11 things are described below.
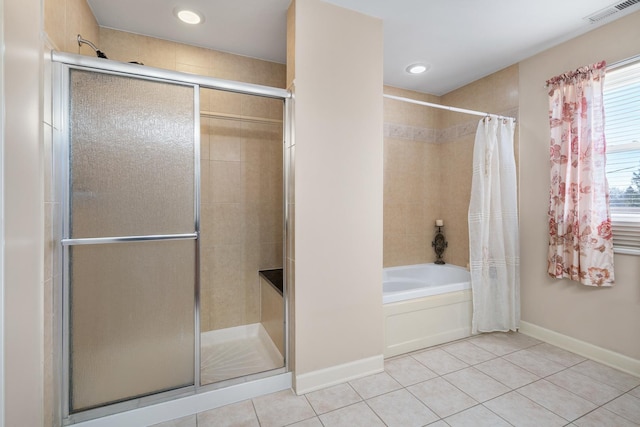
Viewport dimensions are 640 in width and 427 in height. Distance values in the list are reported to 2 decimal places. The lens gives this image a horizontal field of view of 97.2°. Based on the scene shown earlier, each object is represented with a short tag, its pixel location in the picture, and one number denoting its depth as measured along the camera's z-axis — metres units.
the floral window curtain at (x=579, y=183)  2.13
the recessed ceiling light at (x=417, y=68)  2.81
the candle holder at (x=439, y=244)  3.50
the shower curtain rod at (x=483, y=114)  2.50
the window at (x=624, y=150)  2.04
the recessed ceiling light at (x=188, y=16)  2.00
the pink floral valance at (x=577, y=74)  2.14
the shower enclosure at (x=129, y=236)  1.42
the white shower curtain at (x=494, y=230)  2.56
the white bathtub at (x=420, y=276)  3.23
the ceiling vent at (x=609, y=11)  1.90
